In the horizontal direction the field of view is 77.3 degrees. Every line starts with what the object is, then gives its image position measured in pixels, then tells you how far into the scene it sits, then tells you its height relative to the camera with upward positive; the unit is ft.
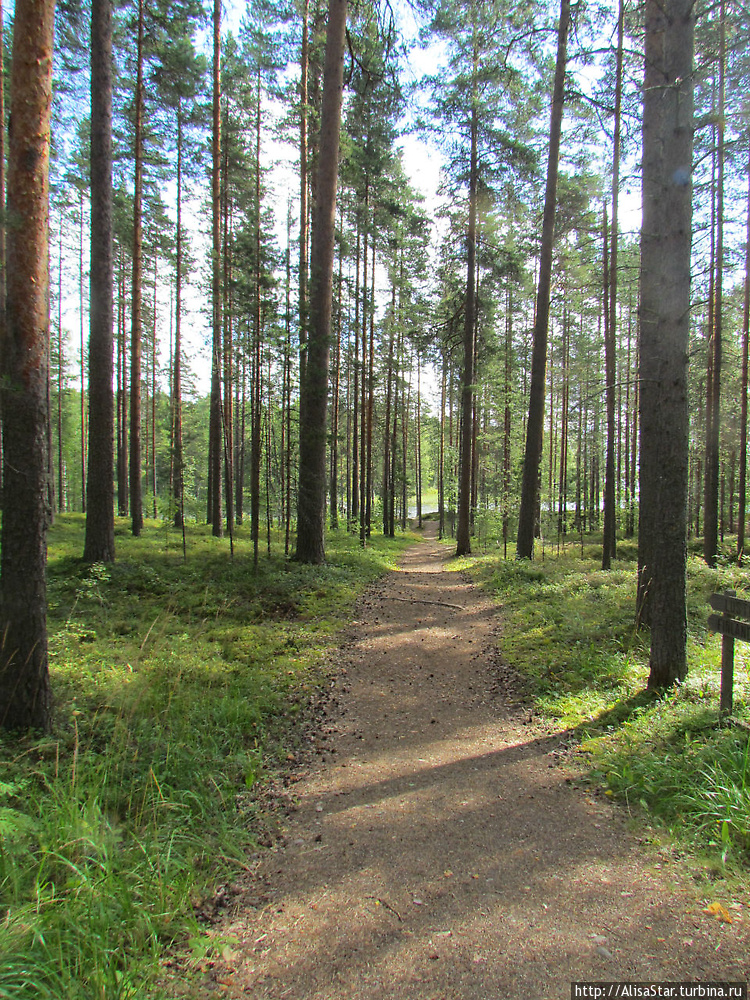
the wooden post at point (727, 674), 12.87 -4.89
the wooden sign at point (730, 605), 12.42 -2.94
